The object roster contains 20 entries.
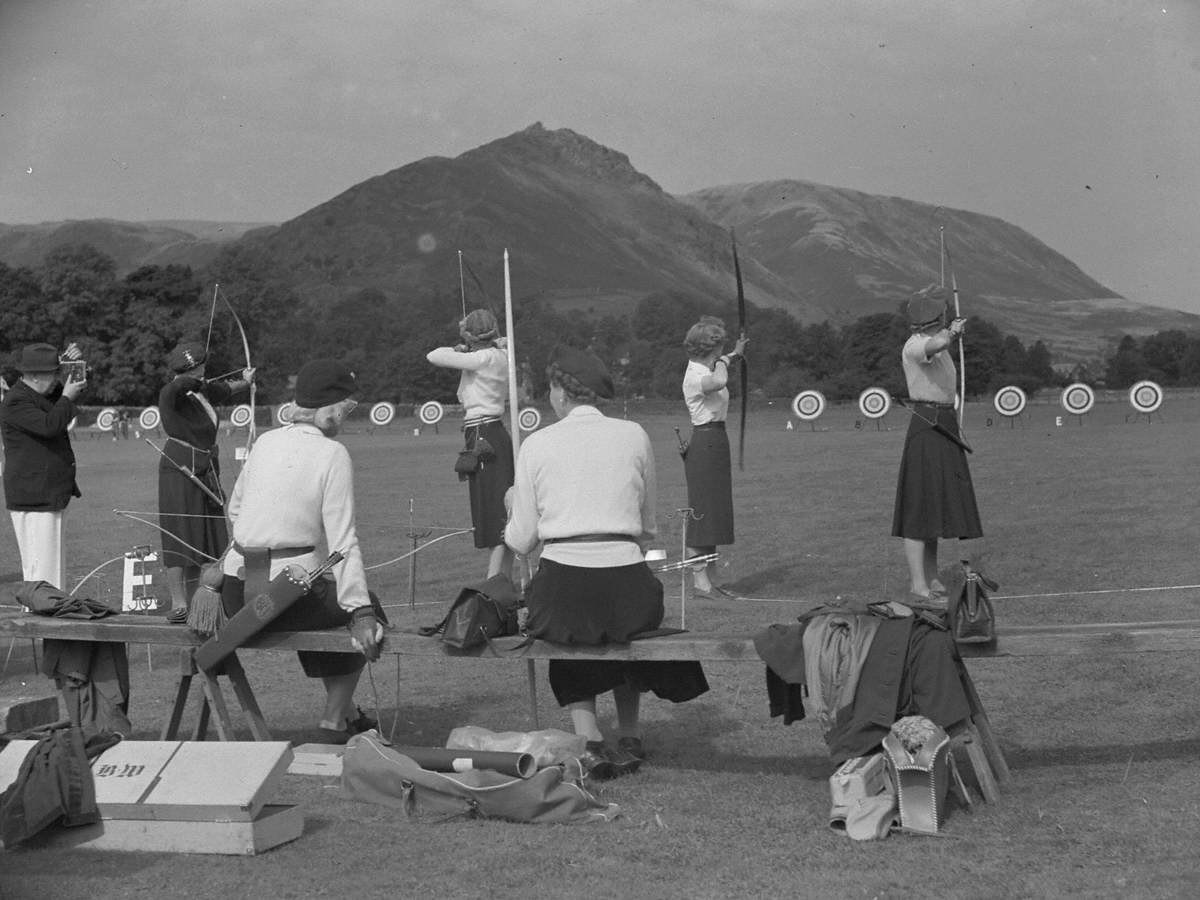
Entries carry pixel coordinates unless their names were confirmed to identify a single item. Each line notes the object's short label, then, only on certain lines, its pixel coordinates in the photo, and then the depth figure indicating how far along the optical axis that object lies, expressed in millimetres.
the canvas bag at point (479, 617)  5836
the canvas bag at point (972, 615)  5402
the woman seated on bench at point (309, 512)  5941
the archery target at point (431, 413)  60956
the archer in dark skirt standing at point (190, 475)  9477
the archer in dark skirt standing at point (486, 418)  9398
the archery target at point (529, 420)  40512
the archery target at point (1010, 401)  42500
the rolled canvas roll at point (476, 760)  5496
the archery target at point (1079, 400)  41594
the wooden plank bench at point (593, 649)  5453
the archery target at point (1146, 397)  44219
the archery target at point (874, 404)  42528
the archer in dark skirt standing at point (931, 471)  8516
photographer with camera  8578
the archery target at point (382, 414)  56766
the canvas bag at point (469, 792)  5375
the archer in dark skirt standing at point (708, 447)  10500
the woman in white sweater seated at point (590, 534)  5840
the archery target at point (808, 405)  46031
